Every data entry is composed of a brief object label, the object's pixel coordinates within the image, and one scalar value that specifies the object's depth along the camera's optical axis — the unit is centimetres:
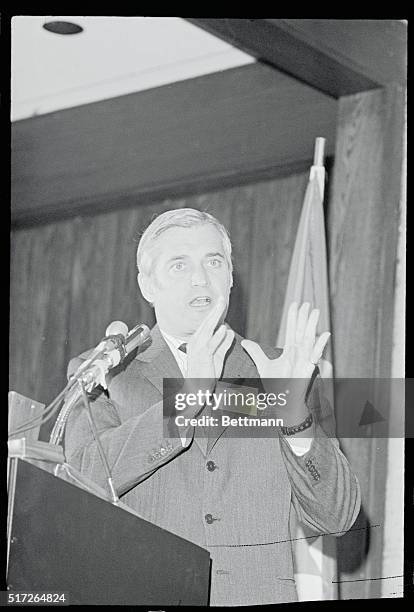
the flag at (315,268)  704
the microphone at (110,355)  641
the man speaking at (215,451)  641
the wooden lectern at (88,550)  545
